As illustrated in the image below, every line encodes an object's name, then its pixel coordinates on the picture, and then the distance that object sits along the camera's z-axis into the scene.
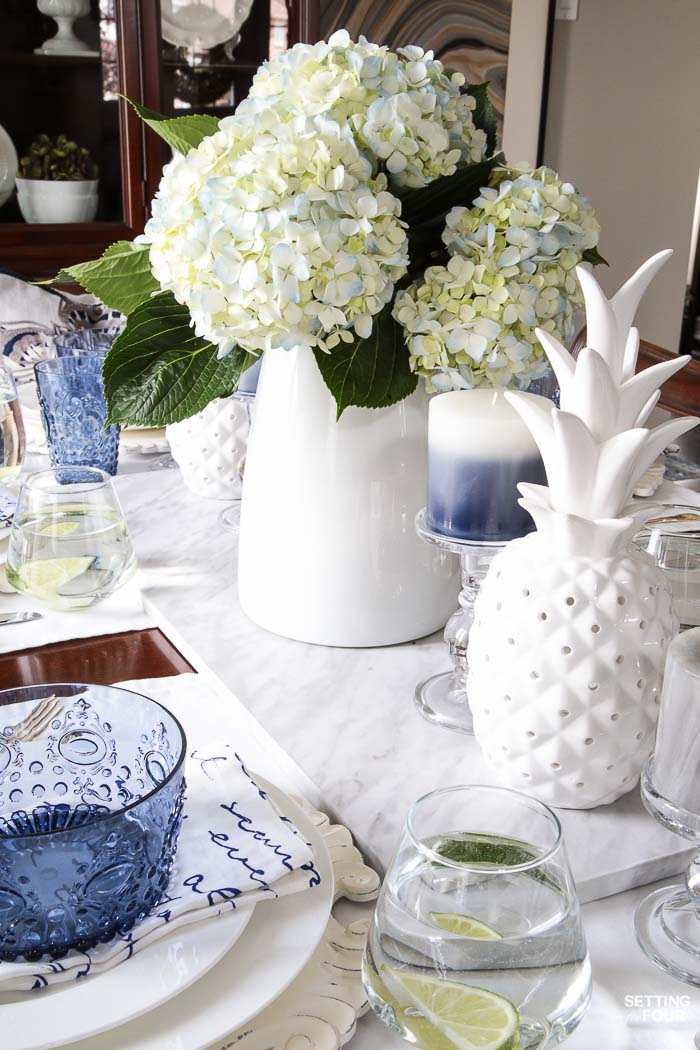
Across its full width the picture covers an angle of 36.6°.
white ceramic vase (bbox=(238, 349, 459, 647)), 0.81
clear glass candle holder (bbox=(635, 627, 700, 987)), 0.50
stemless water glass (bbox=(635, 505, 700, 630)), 0.83
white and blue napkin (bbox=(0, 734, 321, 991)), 0.47
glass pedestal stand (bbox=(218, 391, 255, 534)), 1.10
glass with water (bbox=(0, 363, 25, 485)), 1.04
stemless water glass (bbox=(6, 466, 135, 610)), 0.88
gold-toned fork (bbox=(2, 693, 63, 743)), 0.58
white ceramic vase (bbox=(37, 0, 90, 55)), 2.62
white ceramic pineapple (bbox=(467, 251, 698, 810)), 0.60
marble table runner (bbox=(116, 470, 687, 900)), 0.62
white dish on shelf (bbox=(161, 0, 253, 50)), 2.69
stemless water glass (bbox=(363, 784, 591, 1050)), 0.43
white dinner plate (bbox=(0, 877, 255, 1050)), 0.44
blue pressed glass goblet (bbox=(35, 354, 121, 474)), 1.18
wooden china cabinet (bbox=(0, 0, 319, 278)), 2.64
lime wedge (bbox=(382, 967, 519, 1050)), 0.43
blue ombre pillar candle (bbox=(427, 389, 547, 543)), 0.69
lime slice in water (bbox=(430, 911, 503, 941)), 0.44
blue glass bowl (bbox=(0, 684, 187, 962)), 0.46
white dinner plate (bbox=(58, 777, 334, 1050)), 0.46
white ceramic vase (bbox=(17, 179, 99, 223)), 2.73
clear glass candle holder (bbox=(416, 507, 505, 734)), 0.73
